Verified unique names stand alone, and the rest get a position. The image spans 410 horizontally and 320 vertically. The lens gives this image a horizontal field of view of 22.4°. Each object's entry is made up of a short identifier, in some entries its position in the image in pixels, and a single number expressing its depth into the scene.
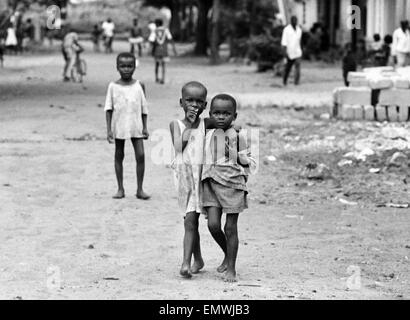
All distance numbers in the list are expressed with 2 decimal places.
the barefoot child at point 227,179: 6.81
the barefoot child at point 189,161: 6.89
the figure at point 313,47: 37.22
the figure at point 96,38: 49.56
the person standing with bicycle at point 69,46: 26.16
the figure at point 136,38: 42.80
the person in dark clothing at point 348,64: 21.44
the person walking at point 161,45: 25.30
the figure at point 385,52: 25.26
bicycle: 26.06
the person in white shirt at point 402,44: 25.16
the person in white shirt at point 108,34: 46.03
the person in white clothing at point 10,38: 41.84
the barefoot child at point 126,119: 10.08
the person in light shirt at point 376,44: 30.02
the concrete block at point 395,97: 16.27
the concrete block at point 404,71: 17.67
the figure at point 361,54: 31.31
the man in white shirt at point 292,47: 25.06
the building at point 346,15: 32.75
